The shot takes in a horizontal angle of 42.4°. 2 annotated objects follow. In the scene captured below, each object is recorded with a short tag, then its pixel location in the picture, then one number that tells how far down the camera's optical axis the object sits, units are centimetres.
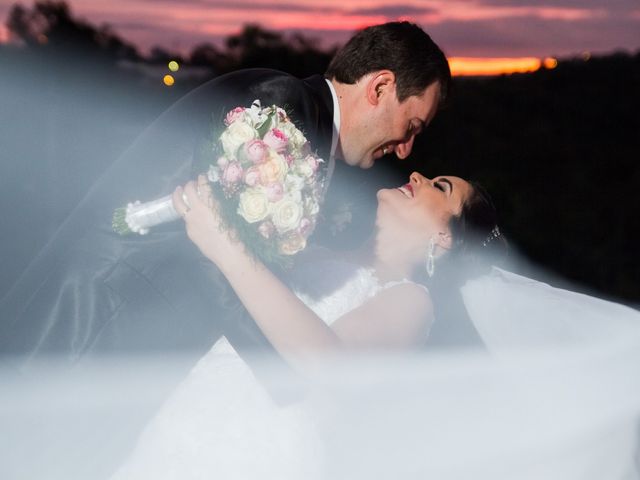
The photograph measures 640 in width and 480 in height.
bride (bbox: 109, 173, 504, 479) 227
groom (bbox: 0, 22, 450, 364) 243
